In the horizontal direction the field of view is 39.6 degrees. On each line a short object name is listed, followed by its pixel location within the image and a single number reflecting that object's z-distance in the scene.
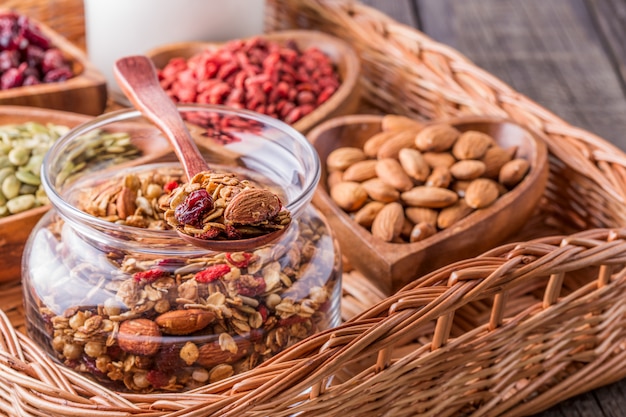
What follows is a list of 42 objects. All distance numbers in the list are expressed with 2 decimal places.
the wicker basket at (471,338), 0.59
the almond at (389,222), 0.85
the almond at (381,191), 0.91
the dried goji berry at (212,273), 0.66
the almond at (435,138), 0.97
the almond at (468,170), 0.93
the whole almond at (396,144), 0.97
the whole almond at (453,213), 0.89
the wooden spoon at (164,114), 0.64
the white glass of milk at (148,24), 1.19
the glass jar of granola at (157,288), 0.65
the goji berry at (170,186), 0.76
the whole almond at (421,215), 0.89
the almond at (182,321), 0.64
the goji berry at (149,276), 0.66
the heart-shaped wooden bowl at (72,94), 1.06
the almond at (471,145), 0.96
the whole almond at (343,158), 0.96
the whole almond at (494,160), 0.96
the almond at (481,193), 0.89
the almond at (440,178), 0.93
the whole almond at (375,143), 0.99
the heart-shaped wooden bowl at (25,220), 0.83
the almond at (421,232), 0.86
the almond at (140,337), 0.64
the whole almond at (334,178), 0.96
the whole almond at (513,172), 0.94
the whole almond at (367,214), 0.89
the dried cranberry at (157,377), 0.65
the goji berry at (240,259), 0.67
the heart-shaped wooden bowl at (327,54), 1.07
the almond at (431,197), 0.90
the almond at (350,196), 0.90
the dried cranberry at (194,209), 0.62
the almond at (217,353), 0.65
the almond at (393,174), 0.92
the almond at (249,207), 0.62
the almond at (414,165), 0.93
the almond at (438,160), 0.96
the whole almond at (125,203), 0.73
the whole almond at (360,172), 0.94
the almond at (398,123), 1.01
